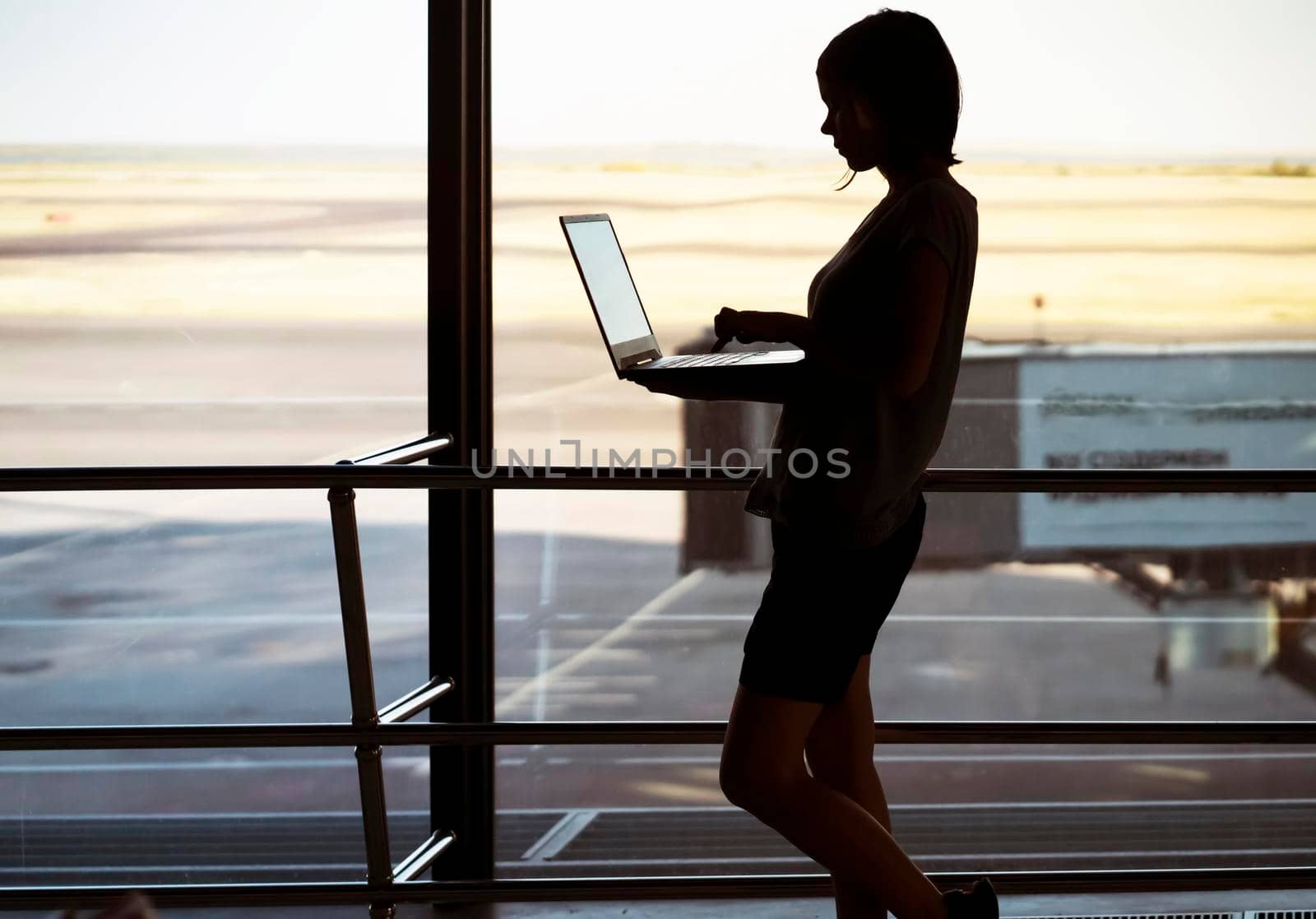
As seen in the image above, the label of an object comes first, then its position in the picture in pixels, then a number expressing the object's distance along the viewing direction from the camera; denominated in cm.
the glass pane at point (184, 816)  335
